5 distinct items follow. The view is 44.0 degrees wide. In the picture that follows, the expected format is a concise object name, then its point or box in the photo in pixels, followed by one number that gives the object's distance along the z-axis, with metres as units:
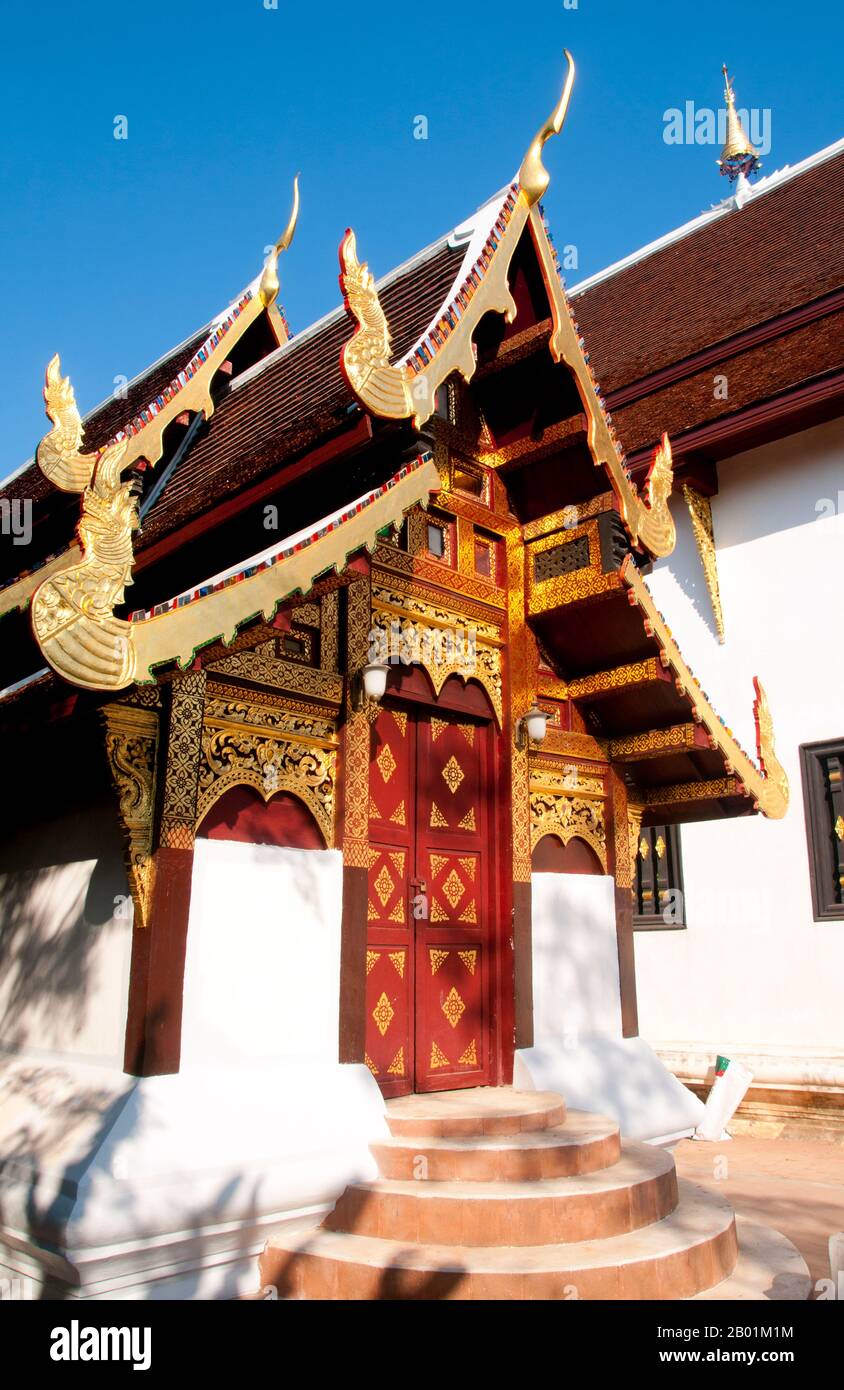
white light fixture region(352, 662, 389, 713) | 5.28
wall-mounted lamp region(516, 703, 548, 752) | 6.31
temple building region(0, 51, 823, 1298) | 3.92
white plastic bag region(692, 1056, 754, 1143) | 8.95
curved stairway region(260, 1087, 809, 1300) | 3.77
